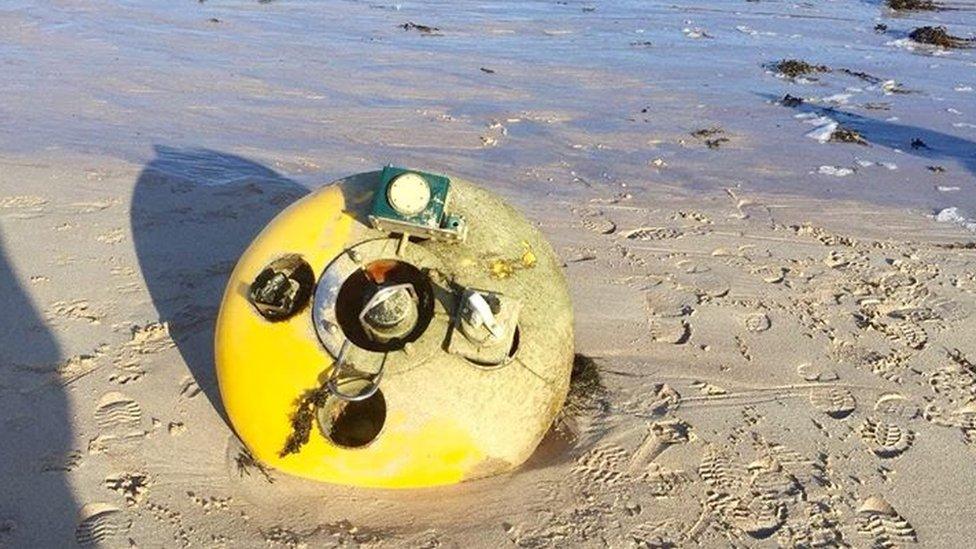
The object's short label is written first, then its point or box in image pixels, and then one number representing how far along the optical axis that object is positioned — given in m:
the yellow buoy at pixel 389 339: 2.84
